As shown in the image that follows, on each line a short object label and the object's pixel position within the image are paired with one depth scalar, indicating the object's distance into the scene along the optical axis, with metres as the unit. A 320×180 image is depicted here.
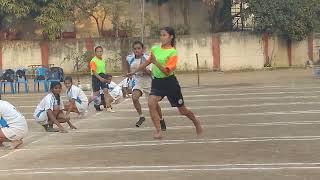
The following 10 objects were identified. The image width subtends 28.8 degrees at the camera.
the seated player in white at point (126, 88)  17.67
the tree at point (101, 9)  32.44
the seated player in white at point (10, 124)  9.48
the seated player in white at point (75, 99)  13.31
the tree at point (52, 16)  31.91
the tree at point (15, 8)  31.42
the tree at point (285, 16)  31.75
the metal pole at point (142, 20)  31.12
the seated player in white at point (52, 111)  11.39
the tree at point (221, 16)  34.75
